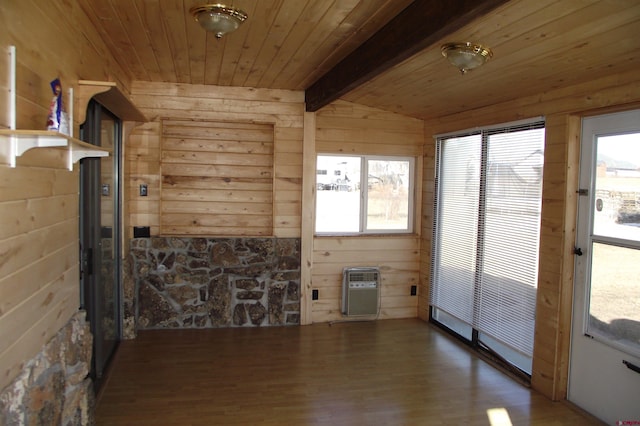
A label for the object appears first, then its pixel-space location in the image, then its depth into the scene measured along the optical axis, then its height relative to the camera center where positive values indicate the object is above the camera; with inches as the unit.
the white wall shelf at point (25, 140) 60.4 +6.8
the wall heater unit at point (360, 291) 197.3 -39.8
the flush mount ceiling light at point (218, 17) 94.3 +36.3
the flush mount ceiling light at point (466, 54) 105.7 +33.2
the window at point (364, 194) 201.2 +1.2
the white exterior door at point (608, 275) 114.3 -18.7
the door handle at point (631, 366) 111.7 -39.3
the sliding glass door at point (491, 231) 146.2 -10.9
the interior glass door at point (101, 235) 117.6 -12.6
